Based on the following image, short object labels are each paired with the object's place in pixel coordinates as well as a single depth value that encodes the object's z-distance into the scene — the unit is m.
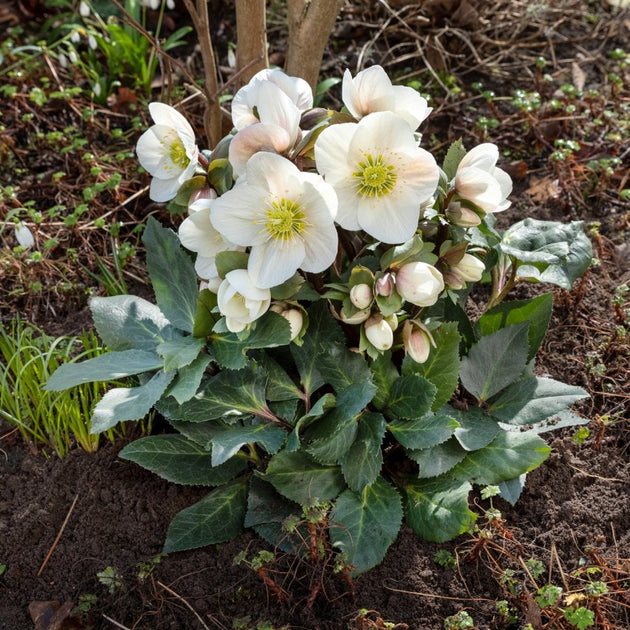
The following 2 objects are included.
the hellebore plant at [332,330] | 0.69
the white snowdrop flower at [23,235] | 0.97
